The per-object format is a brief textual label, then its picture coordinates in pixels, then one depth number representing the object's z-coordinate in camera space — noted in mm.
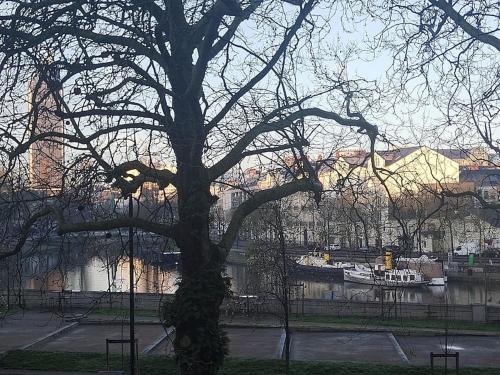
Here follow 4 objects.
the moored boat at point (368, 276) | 39275
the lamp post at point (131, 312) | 10141
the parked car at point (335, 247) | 54181
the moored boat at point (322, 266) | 45125
